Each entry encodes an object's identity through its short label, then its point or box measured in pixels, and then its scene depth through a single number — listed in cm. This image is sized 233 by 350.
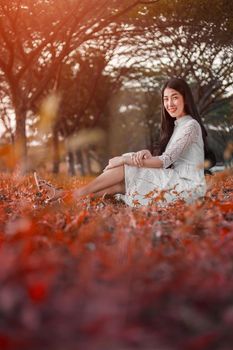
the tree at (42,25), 1506
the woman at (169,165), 720
